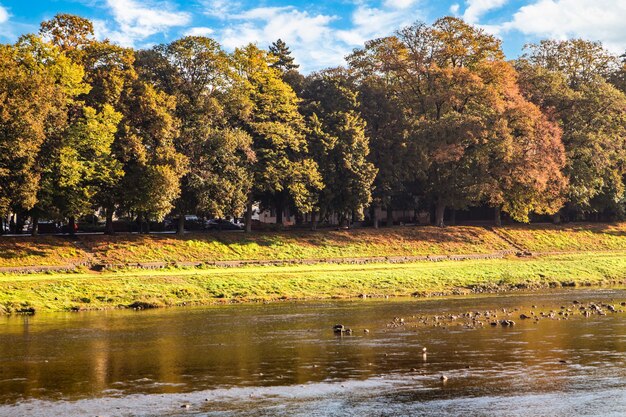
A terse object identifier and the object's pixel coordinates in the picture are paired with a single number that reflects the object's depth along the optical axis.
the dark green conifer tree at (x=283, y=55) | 120.81
